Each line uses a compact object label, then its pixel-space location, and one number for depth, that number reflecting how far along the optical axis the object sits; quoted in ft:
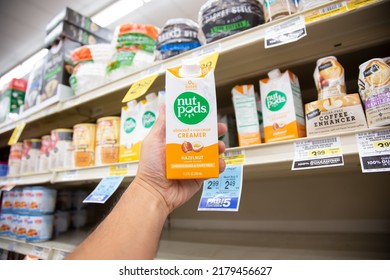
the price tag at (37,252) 3.99
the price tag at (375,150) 1.82
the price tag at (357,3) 2.06
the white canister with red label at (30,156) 5.01
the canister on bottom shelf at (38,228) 4.37
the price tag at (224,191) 2.25
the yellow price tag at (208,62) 2.28
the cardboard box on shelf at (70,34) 5.07
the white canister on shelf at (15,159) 5.37
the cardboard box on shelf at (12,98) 6.46
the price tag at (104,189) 3.01
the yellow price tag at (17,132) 4.71
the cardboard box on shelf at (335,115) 2.09
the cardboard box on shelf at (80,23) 5.15
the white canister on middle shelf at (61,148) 4.28
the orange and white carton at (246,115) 2.69
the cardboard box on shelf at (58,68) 4.83
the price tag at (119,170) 3.23
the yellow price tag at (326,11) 2.16
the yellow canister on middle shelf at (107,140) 3.62
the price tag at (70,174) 3.80
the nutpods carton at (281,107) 2.42
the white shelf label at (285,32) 2.27
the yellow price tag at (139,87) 2.81
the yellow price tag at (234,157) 2.50
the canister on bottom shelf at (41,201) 4.48
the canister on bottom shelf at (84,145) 3.85
